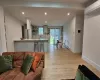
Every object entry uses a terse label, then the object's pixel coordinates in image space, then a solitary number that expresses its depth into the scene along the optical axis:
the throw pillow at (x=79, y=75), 0.98
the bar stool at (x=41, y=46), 4.33
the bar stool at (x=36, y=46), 4.27
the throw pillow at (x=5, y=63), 1.60
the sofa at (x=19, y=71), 1.40
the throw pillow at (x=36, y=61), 1.64
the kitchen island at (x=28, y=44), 4.11
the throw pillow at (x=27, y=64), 1.56
